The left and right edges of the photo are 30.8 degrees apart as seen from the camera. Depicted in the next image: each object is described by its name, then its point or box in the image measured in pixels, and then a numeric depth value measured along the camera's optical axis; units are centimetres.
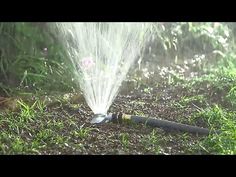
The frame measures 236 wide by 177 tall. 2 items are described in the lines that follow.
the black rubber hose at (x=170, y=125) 266
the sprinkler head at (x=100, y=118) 268
